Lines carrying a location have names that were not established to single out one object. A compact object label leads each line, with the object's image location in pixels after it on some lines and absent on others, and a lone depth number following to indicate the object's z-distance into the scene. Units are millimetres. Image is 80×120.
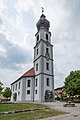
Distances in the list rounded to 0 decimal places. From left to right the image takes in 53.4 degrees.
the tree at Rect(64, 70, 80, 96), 20152
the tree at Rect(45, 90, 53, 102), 20000
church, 20354
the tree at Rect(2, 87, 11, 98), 31137
